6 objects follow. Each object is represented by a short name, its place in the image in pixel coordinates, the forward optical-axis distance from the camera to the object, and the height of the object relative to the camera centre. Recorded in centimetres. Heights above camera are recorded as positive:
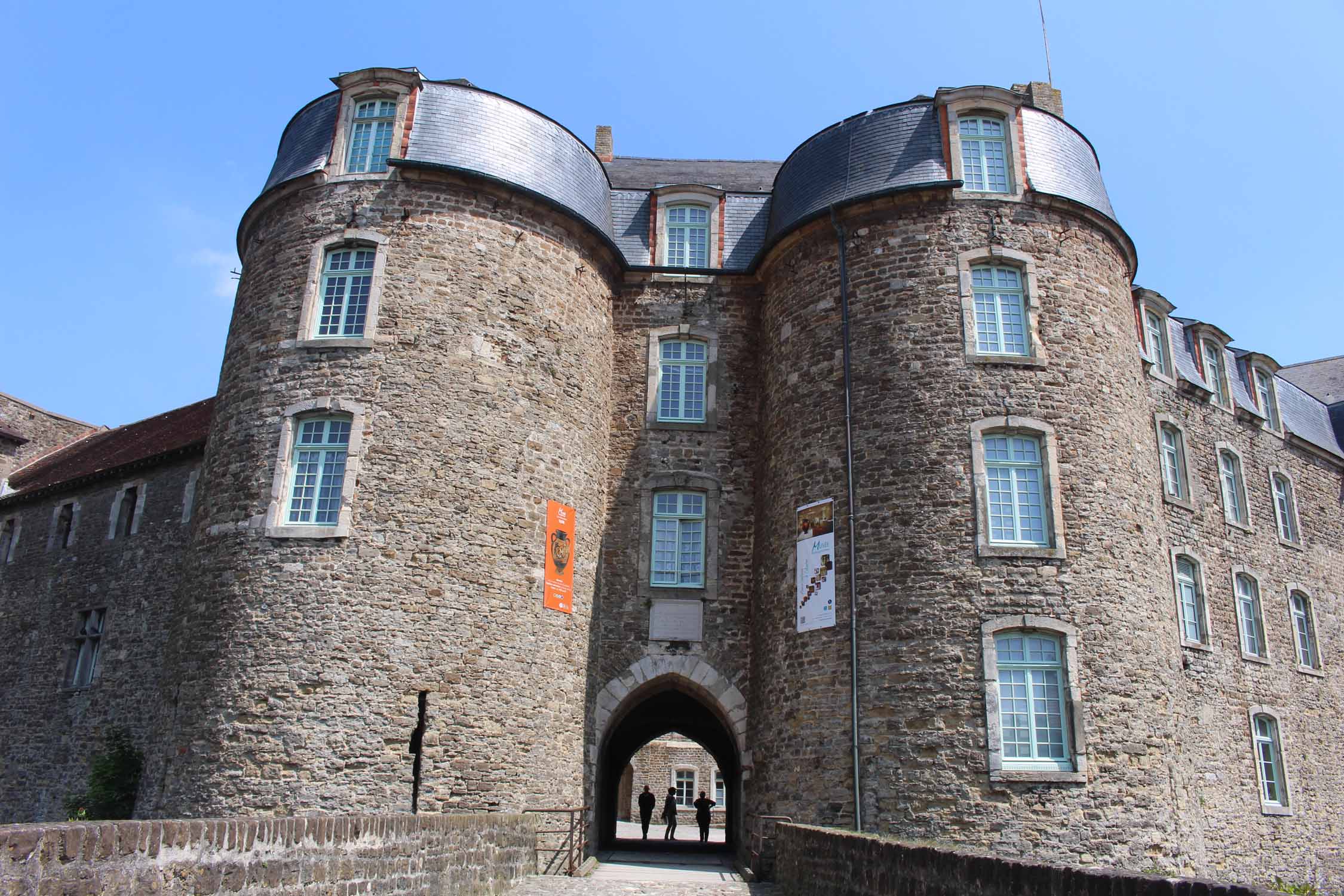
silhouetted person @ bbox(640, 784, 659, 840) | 2288 -78
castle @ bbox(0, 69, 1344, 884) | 1288 +360
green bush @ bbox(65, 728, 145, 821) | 1716 -53
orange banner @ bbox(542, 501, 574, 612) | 1469 +288
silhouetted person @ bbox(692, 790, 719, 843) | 2279 -92
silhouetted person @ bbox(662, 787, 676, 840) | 2362 -93
